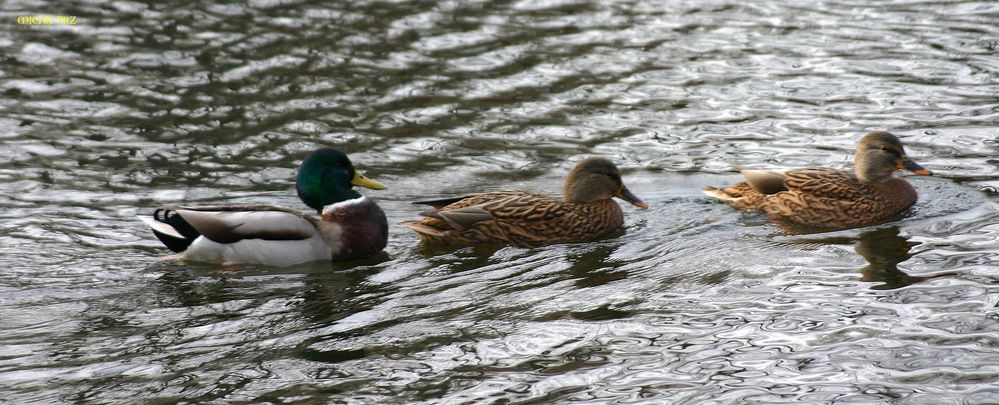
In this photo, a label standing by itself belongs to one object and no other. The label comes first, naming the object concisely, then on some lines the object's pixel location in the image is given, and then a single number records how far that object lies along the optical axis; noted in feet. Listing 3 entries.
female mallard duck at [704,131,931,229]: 60.70
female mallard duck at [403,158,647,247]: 59.93
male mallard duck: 58.44
